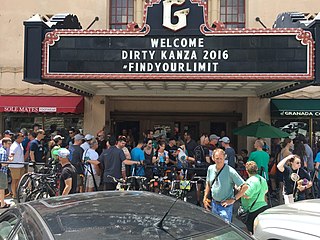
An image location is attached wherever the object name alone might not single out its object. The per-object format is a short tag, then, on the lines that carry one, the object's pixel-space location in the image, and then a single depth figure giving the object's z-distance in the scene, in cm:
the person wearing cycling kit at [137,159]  754
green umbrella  947
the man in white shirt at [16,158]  817
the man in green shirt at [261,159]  755
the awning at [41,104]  1119
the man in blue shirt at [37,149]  870
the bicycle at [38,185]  684
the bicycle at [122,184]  662
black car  177
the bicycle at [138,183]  673
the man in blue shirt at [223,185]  462
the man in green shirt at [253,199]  463
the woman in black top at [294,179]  569
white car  305
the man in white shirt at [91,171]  755
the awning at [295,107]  1089
